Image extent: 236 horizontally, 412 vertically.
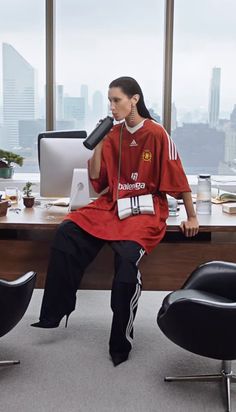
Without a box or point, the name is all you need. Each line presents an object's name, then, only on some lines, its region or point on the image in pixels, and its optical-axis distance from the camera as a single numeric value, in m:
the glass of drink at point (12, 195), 3.05
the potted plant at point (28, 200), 2.87
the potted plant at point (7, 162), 3.39
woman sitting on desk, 2.34
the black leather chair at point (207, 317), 1.82
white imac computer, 2.70
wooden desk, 2.42
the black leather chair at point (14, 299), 1.96
